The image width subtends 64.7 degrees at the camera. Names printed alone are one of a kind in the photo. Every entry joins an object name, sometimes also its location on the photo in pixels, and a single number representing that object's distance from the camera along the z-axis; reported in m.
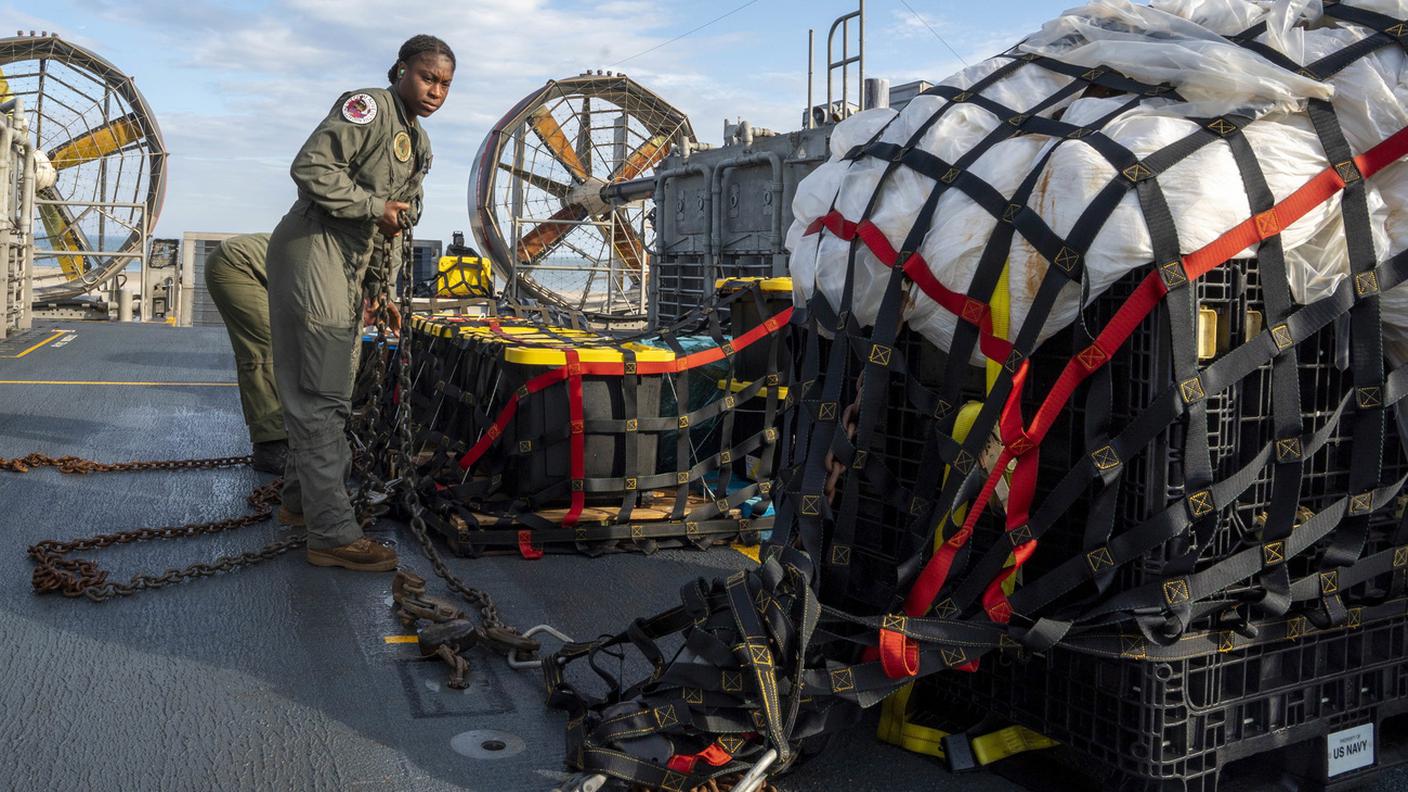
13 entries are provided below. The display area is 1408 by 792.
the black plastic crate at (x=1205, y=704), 2.51
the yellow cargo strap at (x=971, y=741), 2.70
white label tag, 2.76
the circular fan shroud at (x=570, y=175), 23.33
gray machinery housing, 13.69
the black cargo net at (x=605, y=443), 5.13
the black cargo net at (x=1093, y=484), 2.46
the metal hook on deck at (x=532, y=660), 3.55
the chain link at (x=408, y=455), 4.07
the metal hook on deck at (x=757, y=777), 2.55
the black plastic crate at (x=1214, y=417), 2.46
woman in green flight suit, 4.61
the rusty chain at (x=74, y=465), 6.23
